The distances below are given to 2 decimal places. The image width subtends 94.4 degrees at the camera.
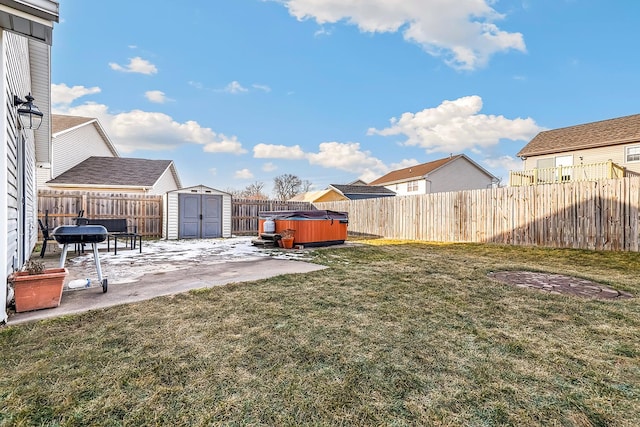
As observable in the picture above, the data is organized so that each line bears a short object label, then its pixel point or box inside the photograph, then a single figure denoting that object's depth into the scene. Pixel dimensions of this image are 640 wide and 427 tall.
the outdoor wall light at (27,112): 3.99
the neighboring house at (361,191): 27.45
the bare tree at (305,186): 42.58
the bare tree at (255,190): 38.34
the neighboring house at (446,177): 23.89
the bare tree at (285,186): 41.91
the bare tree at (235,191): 36.77
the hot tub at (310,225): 8.25
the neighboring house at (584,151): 13.20
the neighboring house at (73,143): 13.64
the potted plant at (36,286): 2.67
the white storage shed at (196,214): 11.23
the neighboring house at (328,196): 28.66
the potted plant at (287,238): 8.13
